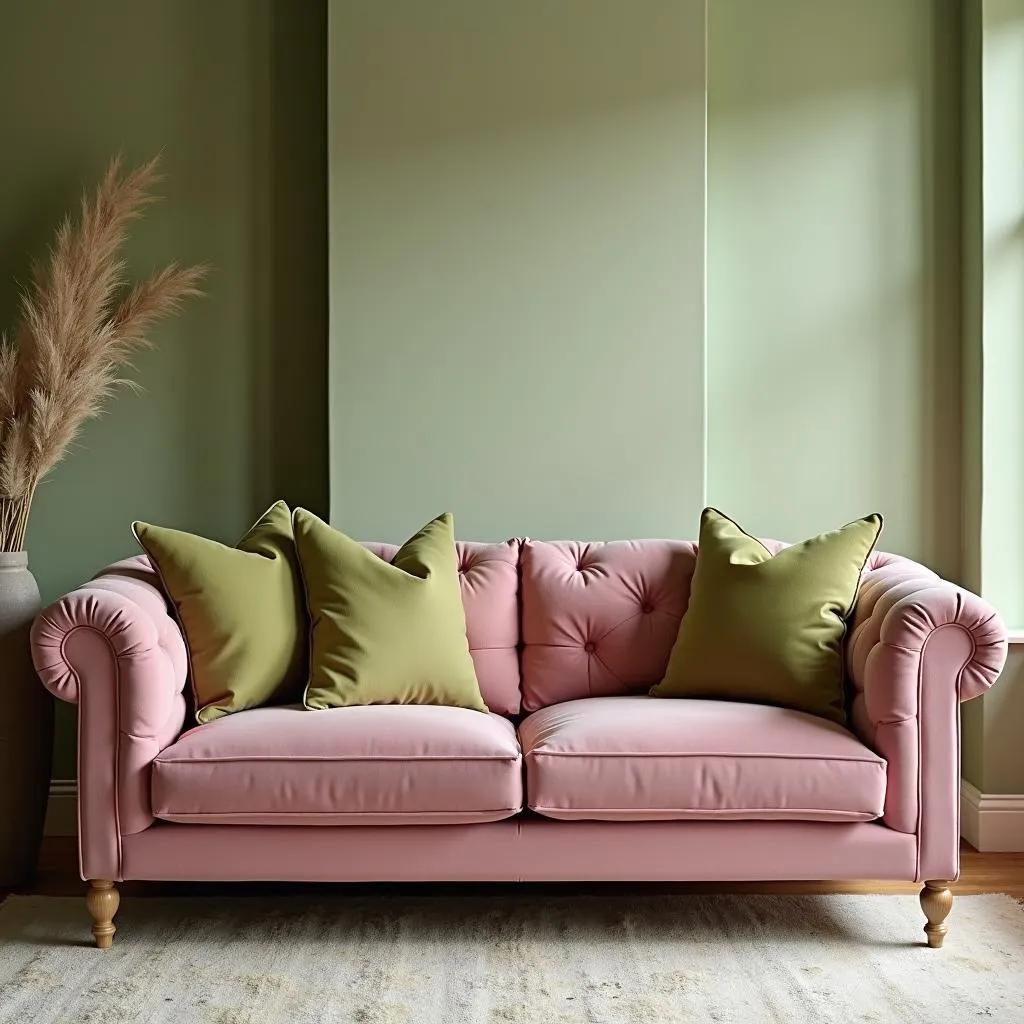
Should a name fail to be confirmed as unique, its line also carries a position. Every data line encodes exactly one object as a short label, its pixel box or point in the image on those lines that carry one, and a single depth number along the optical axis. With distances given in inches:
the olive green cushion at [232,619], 104.1
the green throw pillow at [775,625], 104.7
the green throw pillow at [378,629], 105.0
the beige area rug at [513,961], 85.7
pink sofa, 94.2
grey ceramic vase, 111.6
